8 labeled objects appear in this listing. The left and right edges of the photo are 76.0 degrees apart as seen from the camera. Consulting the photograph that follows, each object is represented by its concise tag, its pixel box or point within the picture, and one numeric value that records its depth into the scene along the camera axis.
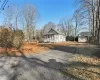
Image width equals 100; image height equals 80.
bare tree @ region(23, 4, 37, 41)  22.16
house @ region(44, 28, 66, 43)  21.95
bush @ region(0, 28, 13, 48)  6.74
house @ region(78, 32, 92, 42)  25.77
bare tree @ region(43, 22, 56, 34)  33.36
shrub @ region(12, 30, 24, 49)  6.74
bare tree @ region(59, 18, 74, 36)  32.07
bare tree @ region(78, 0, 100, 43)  12.65
